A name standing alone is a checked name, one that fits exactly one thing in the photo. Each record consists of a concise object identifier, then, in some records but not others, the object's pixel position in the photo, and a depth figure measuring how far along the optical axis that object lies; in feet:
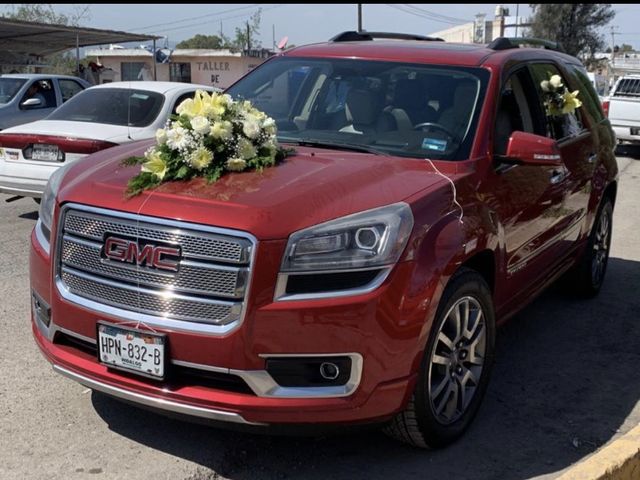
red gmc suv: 10.09
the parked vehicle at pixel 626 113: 56.85
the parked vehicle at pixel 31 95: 42.55
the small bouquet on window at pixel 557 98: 16.96
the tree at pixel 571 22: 170.81
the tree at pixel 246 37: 204.03
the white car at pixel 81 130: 25.43
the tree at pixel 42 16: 145.28
